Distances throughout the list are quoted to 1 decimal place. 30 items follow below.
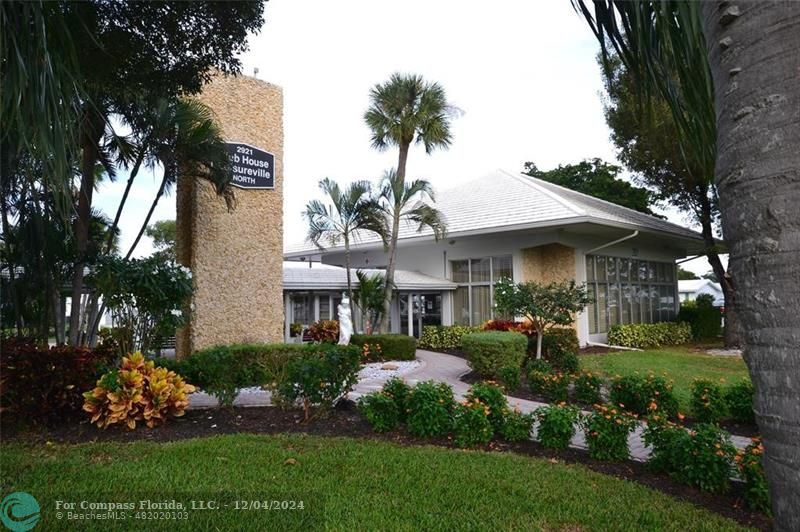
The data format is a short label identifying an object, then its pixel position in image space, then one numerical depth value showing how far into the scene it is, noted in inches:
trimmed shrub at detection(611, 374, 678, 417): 285.3
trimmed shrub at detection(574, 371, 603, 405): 315.6
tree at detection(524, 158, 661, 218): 1209.5
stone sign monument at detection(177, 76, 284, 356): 495.8
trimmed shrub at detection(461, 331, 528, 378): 415.5
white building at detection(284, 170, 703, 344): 658.8
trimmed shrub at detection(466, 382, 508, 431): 227.3
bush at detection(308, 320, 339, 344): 620.7
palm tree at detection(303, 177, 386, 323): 625.9
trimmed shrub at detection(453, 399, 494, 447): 219.0
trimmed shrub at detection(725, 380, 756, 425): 274.7
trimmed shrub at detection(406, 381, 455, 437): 228.4
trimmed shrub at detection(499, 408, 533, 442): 221.6
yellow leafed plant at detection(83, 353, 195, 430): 241.1
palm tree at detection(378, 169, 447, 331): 633.6
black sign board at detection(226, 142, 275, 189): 517.7
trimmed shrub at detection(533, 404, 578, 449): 208.8
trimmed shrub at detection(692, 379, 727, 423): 273.4
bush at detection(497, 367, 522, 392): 366.3
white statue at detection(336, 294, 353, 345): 567.2
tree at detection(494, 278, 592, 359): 481.4
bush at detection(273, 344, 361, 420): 255.8
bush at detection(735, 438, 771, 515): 149.6
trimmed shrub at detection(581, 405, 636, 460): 199.2
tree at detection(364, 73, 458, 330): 620.7
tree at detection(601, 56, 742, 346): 690.8
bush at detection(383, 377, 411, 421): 244.6
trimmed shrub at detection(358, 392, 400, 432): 240.6
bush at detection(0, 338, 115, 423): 237.0
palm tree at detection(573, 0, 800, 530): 53.1
